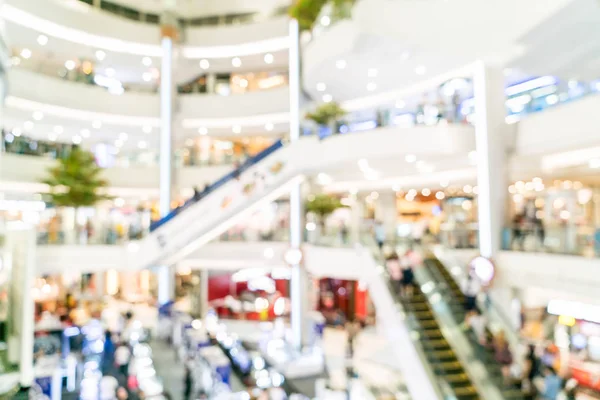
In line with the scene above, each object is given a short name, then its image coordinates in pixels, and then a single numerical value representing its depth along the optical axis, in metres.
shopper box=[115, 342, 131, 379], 12.48
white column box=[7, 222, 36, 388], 8.81
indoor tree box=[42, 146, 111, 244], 16.19
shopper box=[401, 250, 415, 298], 10.82
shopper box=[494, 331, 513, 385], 8.36
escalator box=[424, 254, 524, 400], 8.30
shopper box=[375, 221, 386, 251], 13.05
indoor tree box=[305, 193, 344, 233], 16.20
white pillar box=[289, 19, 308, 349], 17.95
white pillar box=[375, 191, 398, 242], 19.41
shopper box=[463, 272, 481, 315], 10.05
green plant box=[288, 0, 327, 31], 15.82
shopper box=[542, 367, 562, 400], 8.15
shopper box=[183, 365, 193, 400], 11.56
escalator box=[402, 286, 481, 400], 8.41
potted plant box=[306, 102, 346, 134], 14.38
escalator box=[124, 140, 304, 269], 15.19
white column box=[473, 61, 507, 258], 11.75
